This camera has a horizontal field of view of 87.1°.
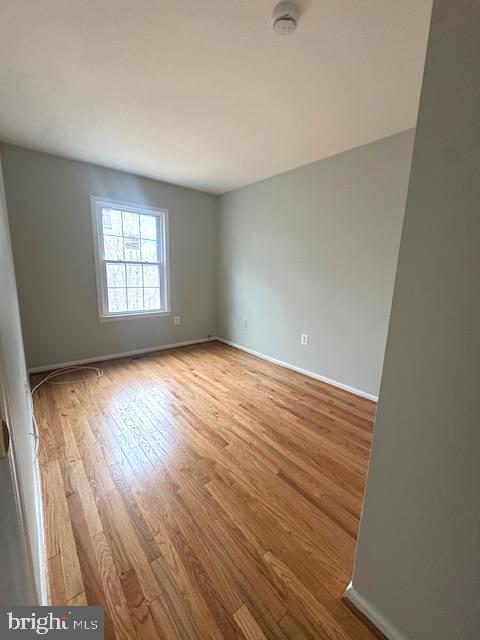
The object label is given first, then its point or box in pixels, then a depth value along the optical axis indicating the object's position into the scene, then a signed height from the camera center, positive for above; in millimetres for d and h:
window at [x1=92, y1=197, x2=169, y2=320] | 3330 +226
